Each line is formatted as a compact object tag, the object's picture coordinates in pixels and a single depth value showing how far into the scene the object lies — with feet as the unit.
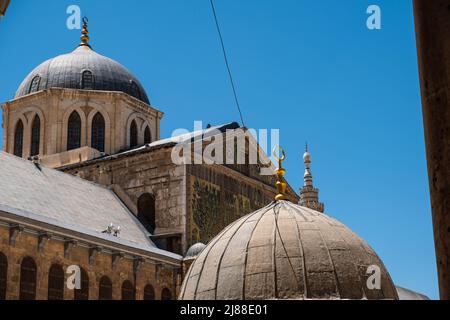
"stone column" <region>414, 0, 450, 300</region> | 14.55
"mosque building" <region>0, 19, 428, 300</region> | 34.78
